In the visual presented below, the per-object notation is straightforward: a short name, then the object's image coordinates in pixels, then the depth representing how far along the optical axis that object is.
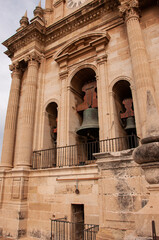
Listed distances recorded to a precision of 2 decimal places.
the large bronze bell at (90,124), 9.16
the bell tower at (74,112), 5.62
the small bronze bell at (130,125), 8.58
